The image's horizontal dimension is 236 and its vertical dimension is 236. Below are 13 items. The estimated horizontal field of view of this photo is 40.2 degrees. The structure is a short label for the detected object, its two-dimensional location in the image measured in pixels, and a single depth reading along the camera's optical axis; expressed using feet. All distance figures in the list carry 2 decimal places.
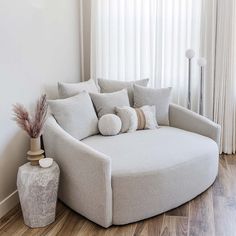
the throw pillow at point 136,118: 9.82
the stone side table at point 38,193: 7.14
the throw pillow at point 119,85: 10.97
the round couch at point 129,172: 7.11
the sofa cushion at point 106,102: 9.93
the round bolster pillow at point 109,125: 9.41
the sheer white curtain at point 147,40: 11.42
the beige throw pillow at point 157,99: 10.61
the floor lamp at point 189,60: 10.35
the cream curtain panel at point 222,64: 11.00
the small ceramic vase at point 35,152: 7.61
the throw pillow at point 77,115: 8.83
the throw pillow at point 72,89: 9.92
